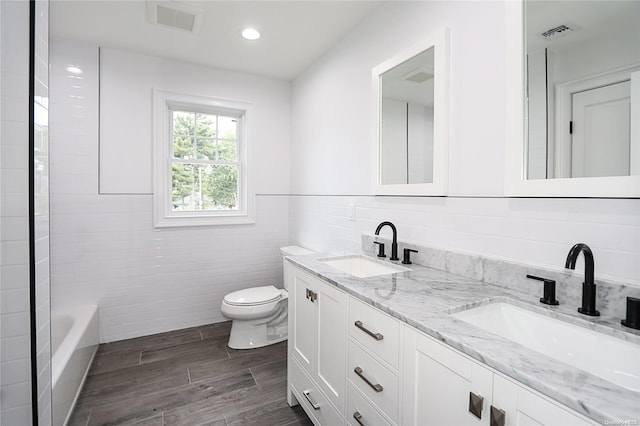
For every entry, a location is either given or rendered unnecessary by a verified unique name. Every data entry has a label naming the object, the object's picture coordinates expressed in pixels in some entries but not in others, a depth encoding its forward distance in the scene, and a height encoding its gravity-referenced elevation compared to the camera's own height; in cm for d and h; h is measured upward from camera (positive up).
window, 298 +48
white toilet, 258 -86
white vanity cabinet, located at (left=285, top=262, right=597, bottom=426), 77 -53
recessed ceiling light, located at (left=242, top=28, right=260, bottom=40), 246 +137
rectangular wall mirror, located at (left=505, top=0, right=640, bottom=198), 103 +40
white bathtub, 169 -90
